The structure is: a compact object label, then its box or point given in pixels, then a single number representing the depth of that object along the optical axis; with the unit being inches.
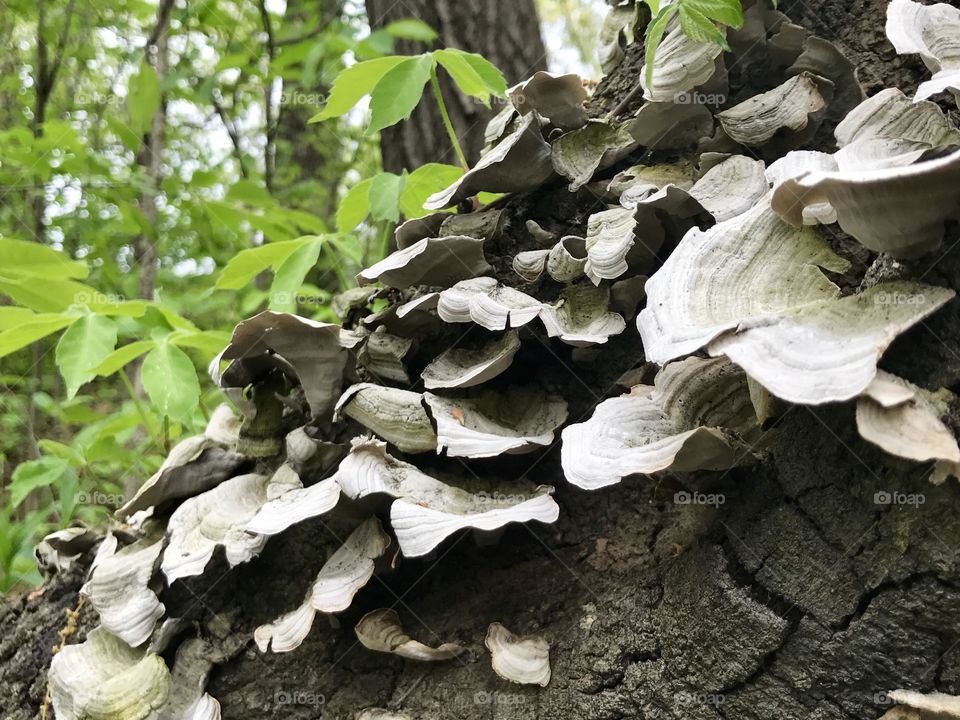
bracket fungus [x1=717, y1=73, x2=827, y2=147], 11.6
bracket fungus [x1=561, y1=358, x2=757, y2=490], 9.1
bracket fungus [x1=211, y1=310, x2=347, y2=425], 11.8
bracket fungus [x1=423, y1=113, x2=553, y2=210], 12.8
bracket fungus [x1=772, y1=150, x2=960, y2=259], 7.9
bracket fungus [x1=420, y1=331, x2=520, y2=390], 11.3
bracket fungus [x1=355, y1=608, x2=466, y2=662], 10.8
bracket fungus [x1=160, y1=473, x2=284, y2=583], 11.4
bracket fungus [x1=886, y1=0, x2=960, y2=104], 10.2
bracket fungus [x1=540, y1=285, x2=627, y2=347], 11.2
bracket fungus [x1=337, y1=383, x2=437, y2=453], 11.4
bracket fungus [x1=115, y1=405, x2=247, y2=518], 12.8
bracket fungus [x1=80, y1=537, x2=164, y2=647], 11.6
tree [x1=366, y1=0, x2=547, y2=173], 26.5
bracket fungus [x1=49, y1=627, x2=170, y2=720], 11.2
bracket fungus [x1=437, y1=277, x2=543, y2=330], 11.2
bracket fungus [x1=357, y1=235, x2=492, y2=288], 12.0
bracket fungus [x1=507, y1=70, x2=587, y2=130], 13.1
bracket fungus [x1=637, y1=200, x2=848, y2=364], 9.0
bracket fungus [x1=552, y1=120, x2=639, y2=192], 13.3
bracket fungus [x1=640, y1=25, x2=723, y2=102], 12.0
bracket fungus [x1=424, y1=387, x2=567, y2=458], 10.5
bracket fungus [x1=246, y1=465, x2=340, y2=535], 10.6
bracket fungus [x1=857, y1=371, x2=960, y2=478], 7.8
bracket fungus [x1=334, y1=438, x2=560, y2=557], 9.8
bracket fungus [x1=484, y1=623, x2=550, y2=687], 10.3
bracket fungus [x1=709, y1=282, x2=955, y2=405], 7.9
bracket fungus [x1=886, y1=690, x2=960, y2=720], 8.2
